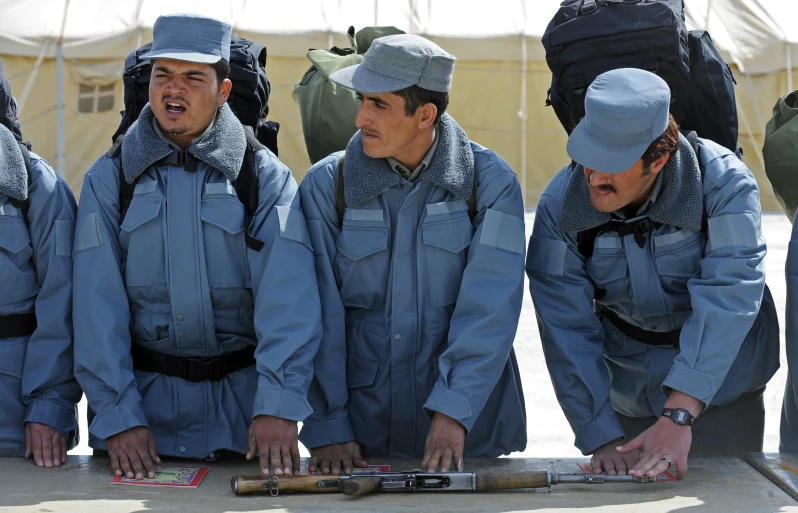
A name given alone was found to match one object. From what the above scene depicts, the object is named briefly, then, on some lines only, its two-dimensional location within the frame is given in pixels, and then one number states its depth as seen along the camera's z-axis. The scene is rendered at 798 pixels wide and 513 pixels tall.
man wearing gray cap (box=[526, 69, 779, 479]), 3.16
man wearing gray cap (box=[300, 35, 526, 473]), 3.27
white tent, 14.45
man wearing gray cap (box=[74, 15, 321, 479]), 3.21
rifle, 3.04
